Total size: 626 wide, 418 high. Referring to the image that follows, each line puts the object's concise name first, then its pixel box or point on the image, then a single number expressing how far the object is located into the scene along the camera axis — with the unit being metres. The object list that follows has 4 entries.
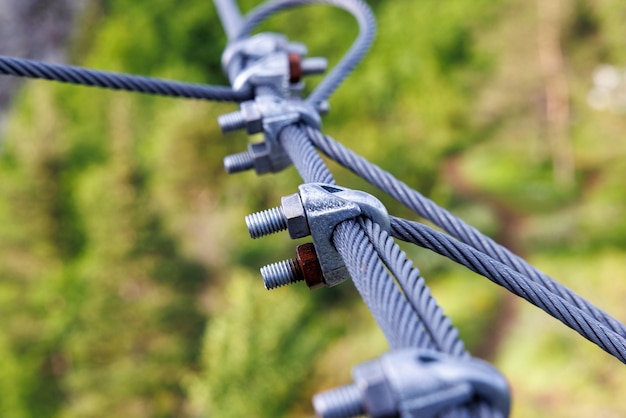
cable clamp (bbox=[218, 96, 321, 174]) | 0.60
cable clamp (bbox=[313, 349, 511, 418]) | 0.28
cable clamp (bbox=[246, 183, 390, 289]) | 0.41
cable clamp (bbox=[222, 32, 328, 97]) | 0.70
